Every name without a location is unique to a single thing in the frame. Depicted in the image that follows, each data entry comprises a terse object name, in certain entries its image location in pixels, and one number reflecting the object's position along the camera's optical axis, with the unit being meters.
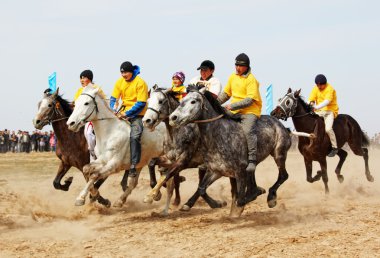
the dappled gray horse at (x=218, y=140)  9.40
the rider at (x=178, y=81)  12.00
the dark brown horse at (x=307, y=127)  14.50
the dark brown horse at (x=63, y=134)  12.04
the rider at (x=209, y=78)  11.27
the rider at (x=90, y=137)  12.34
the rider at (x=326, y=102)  15.18
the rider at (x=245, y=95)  10.21
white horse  10.56
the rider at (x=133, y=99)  11.31
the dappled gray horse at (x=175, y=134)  9.97
